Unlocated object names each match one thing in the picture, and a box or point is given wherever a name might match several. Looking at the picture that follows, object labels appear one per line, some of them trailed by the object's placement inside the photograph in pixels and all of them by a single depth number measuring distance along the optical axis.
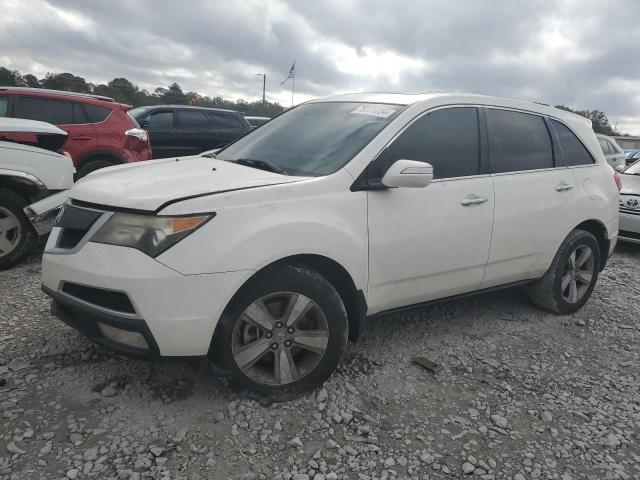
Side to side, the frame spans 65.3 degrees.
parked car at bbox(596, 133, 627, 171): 12.62
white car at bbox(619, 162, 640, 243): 6.75
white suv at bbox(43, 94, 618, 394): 2.32
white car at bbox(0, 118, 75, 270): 4.36
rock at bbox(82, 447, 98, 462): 2.19
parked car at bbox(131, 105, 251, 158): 10.62
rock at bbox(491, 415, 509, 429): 2.67
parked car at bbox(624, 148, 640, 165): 17.91
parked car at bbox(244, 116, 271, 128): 18.22
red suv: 6.44
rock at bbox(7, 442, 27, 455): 2.19
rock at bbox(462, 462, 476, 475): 2.30
